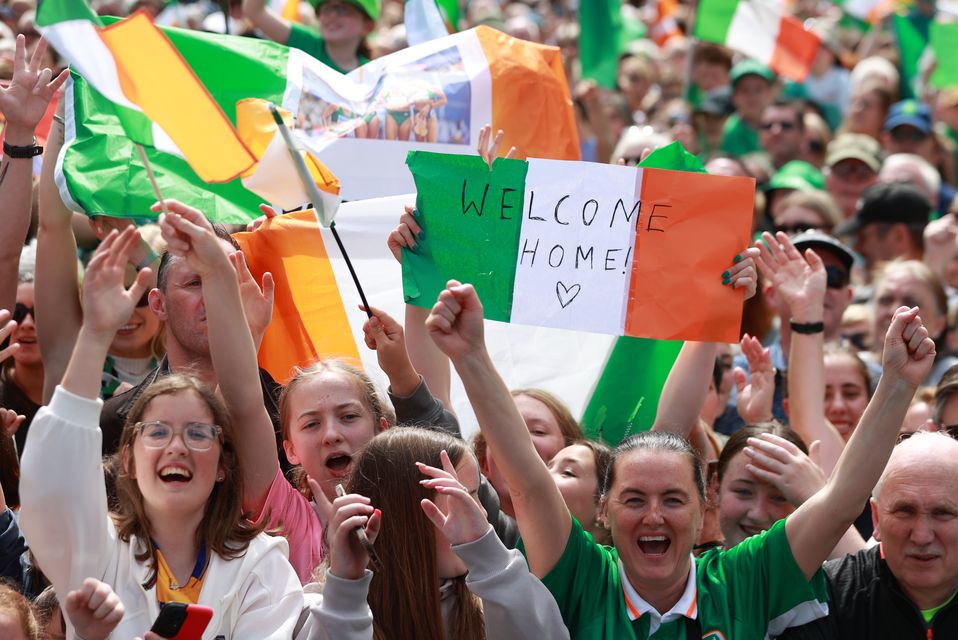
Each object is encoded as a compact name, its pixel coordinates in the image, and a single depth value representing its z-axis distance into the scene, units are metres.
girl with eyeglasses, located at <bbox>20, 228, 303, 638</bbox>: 6.81
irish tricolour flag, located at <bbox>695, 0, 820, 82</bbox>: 20.22
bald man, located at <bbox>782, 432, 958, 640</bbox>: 8.01
